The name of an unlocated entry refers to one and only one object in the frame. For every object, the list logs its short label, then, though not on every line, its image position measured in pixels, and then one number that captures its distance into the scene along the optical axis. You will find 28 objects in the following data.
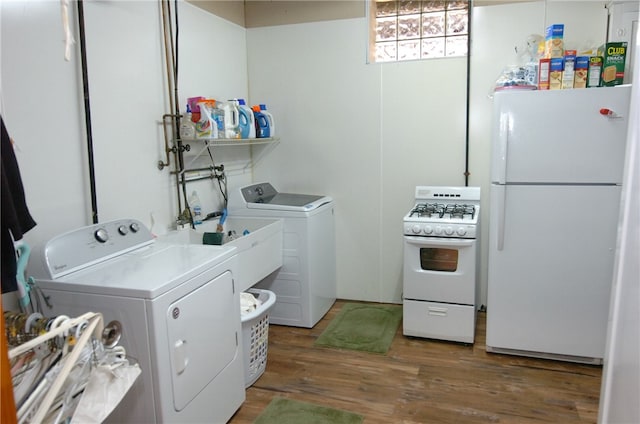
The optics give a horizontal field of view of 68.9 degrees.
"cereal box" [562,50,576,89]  2.69
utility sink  2.80
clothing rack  1.07
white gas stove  2.97
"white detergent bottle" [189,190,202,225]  3.05
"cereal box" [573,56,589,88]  2.69
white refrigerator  2.59
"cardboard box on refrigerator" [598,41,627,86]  2.63
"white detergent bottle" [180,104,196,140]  2.85
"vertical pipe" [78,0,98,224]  2.20
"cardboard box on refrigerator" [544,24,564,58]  2.81
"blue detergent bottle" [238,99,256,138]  3.24
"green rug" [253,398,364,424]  2.31
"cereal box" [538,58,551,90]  2.76
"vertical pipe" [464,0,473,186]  3.32
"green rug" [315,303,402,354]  3.12
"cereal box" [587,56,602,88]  2.67
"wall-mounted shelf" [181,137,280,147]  2.92
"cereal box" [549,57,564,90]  2.71
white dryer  1.76
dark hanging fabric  1.33
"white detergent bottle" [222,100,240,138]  3.01
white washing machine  3.32
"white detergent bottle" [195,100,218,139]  2.79
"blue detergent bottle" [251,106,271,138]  3.54
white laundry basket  2.57
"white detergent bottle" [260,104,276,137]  3.59
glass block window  3.45
